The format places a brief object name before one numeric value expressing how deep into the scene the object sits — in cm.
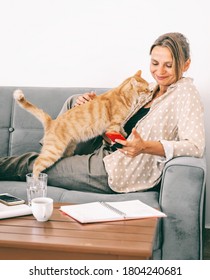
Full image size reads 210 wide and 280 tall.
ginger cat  221
